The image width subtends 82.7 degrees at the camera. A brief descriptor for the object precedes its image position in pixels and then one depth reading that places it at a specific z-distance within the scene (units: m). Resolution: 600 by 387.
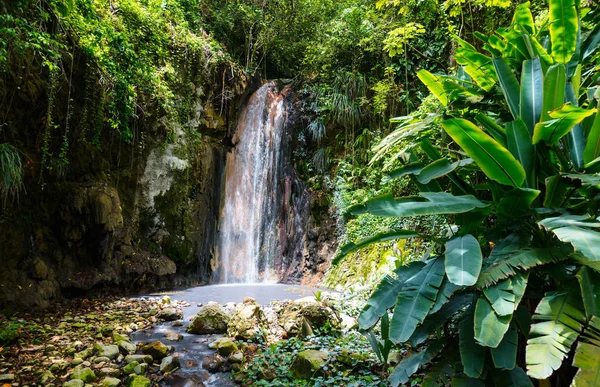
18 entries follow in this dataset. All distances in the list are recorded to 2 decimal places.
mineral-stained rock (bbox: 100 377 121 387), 2.94
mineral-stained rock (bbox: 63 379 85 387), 2.88
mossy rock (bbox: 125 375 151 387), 2.99
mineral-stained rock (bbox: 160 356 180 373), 3.37
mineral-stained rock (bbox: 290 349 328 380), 2.90
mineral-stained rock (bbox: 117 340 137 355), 3.69
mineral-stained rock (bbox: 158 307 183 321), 5.05
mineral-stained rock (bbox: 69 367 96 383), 3.03
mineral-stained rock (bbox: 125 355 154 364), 3.44
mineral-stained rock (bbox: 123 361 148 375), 3.23
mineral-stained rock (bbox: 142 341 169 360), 3.67
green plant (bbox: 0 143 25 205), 4.02
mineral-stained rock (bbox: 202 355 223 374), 3.45
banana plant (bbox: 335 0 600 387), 1.58
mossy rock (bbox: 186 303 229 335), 4.51
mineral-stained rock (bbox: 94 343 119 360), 3.53
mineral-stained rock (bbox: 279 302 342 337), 3.95
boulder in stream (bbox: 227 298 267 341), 4.05
